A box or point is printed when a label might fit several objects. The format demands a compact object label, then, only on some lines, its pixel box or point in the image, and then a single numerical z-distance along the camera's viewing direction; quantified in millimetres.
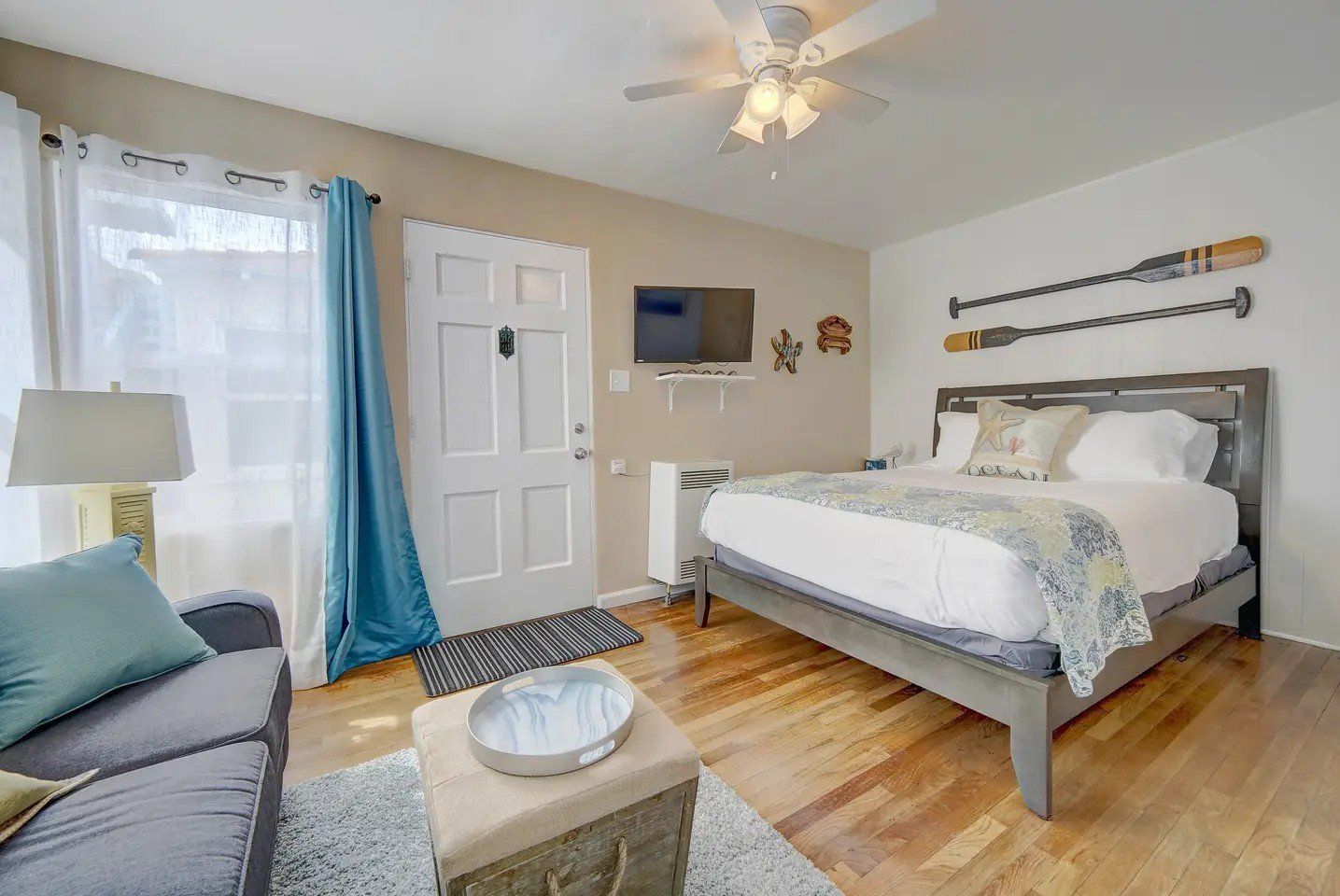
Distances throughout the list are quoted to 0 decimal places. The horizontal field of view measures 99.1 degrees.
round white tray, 1043
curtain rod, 1988
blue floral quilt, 1606
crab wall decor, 4242
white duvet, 1674
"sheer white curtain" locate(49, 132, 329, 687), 2041
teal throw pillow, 1172
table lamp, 1574
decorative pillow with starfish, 2875
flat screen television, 3373
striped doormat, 2469
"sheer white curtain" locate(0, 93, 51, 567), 1847
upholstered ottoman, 922
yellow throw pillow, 897
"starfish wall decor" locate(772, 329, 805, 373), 4004
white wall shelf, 3457
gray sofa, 824
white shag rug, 1356
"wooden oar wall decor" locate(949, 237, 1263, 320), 2740
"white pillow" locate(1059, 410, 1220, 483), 2697
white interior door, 2844
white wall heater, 3301
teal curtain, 2453
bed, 1647
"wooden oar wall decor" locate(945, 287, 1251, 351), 2805
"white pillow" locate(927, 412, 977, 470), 3467
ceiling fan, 1624
